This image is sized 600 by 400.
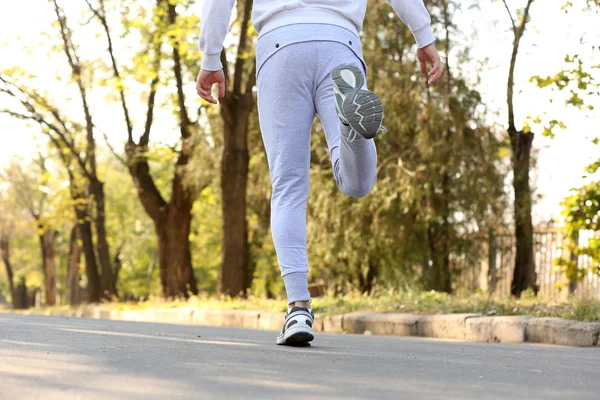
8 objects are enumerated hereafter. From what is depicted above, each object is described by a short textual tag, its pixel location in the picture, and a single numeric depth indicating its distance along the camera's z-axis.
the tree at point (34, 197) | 44.31
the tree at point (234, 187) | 15.99
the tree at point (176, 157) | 18.73
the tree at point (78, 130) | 22.08
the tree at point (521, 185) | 15.48
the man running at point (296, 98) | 4.67
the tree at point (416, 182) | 15.41
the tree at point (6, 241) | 50.12
